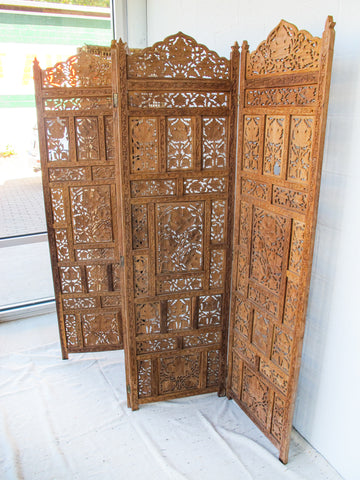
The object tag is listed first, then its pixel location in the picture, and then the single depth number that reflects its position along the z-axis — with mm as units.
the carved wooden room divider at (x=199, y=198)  1694
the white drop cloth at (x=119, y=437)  1908
